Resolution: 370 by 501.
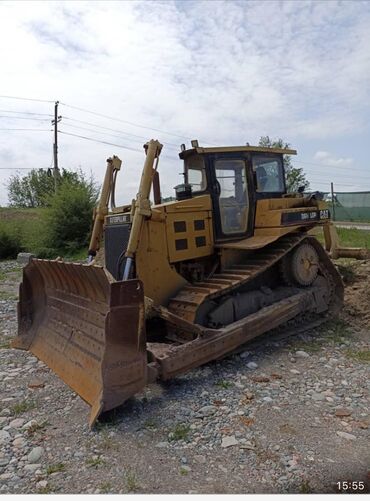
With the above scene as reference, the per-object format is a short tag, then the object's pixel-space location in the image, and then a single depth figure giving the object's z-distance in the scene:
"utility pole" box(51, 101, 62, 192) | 30.42
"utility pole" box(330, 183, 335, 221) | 26.59
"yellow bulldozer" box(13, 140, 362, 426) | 4.04
